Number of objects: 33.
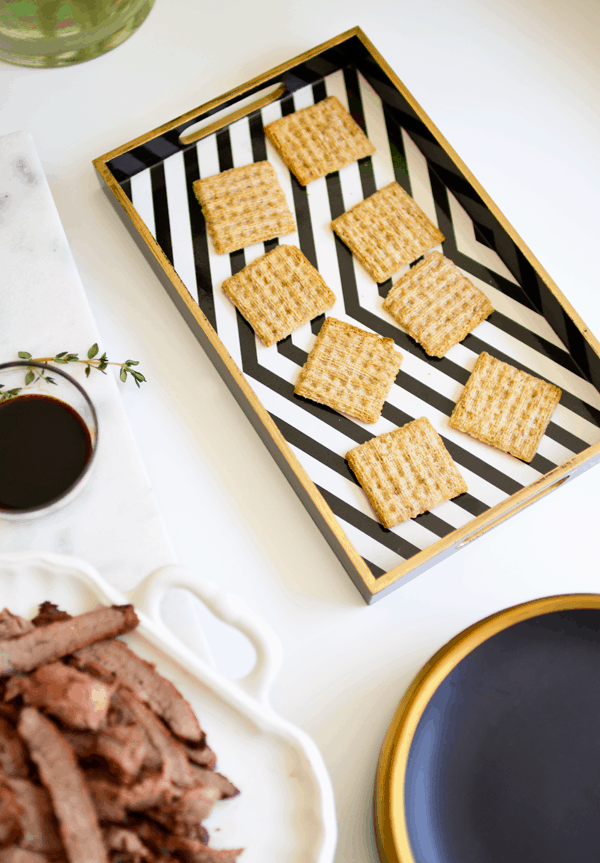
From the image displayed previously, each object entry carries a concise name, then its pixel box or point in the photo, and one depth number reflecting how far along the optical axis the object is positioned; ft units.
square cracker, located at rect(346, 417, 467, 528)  2.74
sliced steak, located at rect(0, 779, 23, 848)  1.45
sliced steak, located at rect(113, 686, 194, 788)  1.61
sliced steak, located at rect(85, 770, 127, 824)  1.52
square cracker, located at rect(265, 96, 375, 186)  3.20
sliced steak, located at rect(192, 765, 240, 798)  1.70
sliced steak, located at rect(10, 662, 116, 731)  1.57
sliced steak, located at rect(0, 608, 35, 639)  1.83
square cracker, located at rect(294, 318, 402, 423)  2.88
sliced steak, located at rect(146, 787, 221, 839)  1.58
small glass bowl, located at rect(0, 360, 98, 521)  2.26
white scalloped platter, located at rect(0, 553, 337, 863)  1.78
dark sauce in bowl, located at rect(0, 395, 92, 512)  2.29
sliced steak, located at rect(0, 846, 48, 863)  1.41
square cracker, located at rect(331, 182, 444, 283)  3.11
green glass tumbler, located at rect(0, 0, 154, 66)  3.10
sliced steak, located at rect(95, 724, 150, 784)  1.53
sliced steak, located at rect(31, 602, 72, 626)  1.90
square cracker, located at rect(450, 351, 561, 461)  2.89
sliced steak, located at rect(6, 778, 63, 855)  1.47
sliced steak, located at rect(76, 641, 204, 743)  1.72
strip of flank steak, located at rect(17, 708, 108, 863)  1.46
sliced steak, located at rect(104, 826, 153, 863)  1.51
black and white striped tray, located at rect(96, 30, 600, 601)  2.78
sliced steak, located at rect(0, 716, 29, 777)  1.54
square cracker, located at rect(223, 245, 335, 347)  2.95
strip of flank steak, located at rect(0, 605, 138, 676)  1.75
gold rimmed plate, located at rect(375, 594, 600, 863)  2.21
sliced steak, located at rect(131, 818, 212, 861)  1.57
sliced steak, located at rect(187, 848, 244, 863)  1.61
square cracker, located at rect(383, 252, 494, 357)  3.01
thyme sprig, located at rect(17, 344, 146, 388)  2.49
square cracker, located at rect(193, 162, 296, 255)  3.07
